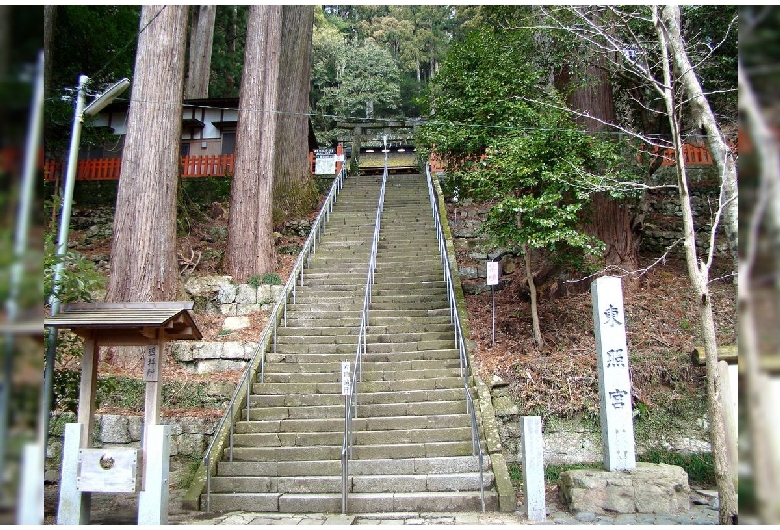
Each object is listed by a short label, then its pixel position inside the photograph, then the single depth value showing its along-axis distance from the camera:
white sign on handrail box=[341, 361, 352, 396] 7.05
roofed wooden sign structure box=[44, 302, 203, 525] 5.56
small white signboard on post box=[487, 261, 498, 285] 10.01
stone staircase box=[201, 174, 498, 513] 7.02
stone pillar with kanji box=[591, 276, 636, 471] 6.85
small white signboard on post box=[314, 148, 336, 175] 21.05
